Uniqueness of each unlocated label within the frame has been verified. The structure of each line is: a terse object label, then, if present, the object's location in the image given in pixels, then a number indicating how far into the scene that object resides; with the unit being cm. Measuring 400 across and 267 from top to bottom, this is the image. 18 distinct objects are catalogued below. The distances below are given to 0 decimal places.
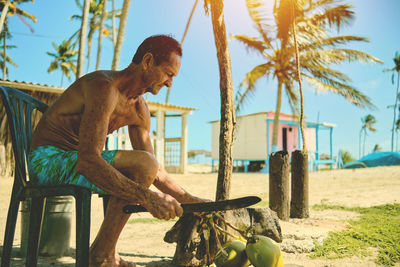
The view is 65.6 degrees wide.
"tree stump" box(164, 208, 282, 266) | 228
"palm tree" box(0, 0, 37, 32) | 2176
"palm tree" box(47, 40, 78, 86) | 3103
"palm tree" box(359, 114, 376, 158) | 6050
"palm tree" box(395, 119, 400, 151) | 4372
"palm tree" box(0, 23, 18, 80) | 2500
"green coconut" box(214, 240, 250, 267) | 178
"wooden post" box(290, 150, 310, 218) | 415
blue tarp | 1931
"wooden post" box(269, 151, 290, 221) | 382
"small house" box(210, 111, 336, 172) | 1878
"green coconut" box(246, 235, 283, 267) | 165
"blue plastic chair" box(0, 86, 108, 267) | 159
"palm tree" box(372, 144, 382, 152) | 5328
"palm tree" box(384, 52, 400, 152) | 3772
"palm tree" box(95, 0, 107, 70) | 1303
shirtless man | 166
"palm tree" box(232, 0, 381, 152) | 1429
